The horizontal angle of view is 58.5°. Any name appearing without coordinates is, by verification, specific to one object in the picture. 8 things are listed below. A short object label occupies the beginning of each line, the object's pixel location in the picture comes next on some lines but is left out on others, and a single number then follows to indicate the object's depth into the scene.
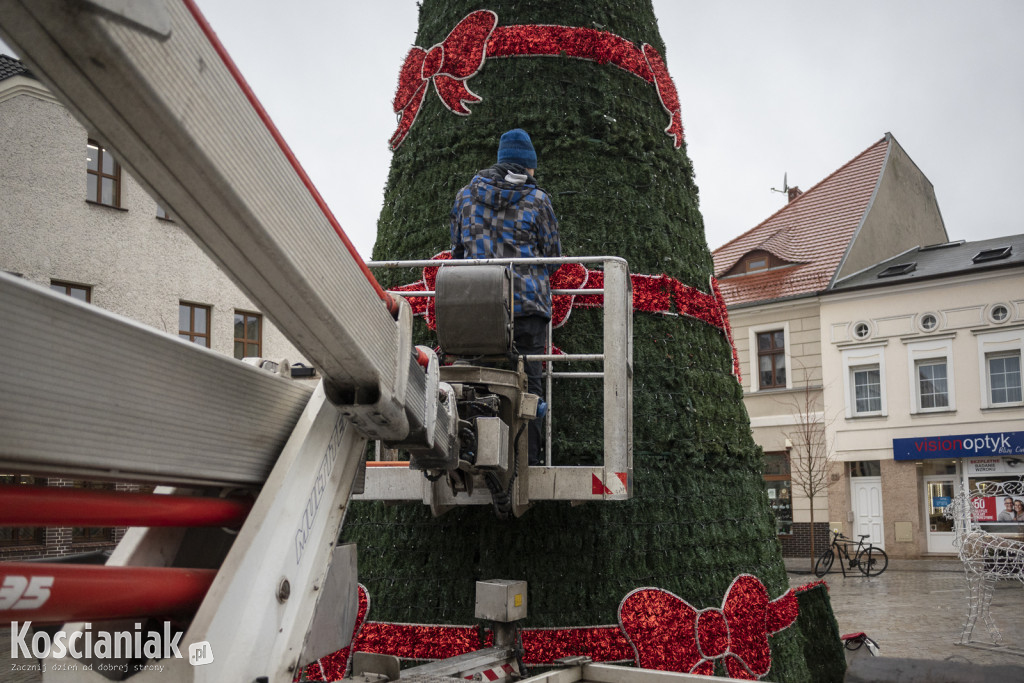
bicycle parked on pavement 20.61
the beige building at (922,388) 22.77
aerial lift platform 1.49
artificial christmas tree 5.08
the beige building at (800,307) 24.81
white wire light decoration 10.41
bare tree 23.80
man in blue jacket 4.25
